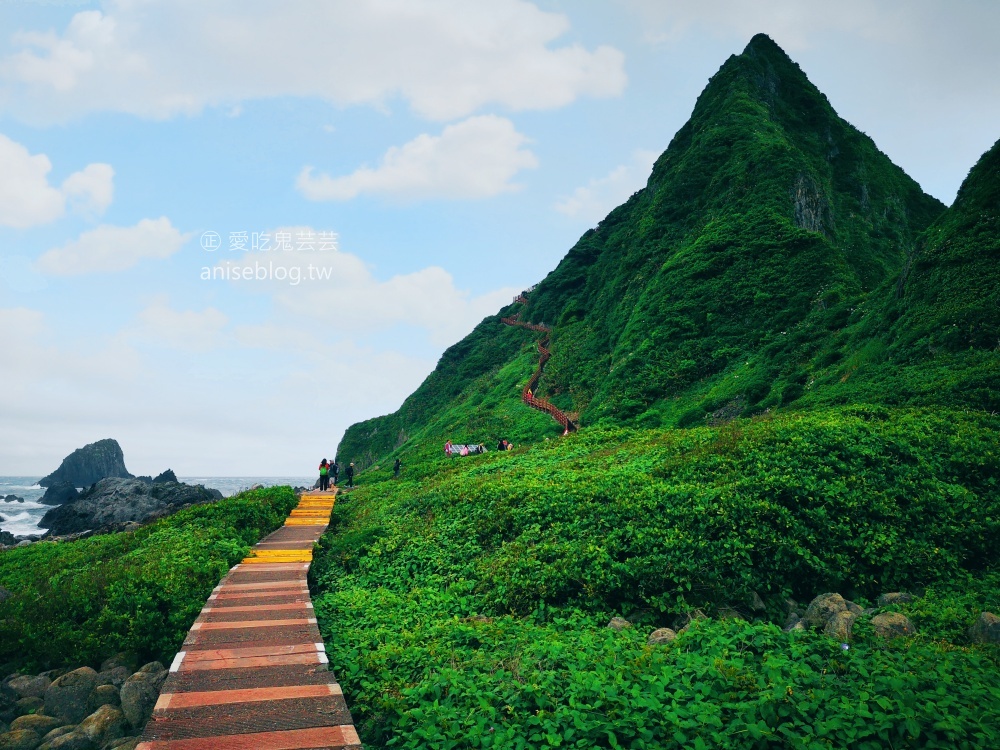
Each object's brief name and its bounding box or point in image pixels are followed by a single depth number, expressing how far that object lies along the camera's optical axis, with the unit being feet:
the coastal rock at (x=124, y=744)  21.61
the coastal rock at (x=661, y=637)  25.95
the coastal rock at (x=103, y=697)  26.06
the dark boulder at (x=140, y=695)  24.40
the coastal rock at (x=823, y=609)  27.53
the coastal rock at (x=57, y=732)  23.41
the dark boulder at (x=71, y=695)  25.82
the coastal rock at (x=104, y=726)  23.17
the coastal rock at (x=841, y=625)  24.41
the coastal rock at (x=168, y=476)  310.37
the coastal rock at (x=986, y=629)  23.63
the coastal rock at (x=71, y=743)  22.61
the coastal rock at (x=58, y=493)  267.59
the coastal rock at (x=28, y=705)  25.99
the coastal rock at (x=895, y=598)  29.50
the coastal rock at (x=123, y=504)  125.49
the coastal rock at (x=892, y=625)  24.58
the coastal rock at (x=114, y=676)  27.40
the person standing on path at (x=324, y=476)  89.71
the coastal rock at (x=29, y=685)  27.48
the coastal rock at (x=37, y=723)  24.32
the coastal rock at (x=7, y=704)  25.84
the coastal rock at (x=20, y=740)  23.11
